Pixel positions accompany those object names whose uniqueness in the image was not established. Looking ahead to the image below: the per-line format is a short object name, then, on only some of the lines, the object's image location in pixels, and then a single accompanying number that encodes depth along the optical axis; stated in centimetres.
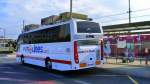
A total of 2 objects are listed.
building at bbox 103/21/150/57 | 984
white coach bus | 684
